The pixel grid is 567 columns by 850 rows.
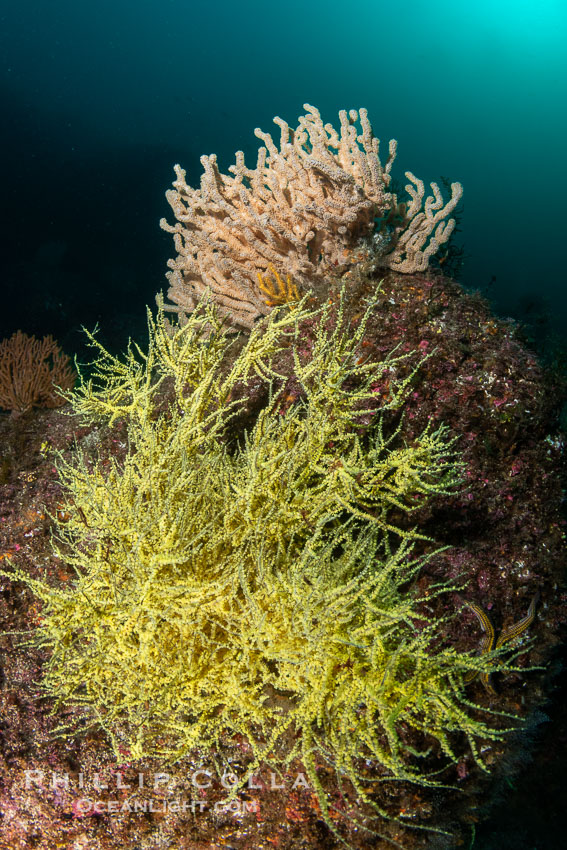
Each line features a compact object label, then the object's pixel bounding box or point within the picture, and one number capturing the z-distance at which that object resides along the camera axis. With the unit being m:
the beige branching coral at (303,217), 3.85
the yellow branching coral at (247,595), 2.14
